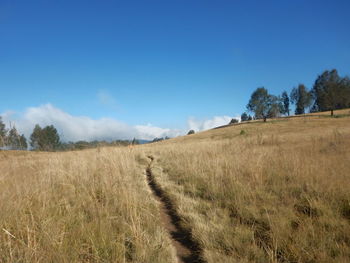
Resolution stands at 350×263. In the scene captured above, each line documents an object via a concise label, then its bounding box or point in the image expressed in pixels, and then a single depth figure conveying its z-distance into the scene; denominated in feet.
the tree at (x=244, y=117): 436.35
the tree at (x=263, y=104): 202.90
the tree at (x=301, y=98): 262.67
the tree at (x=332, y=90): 158.20
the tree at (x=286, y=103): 311.88
